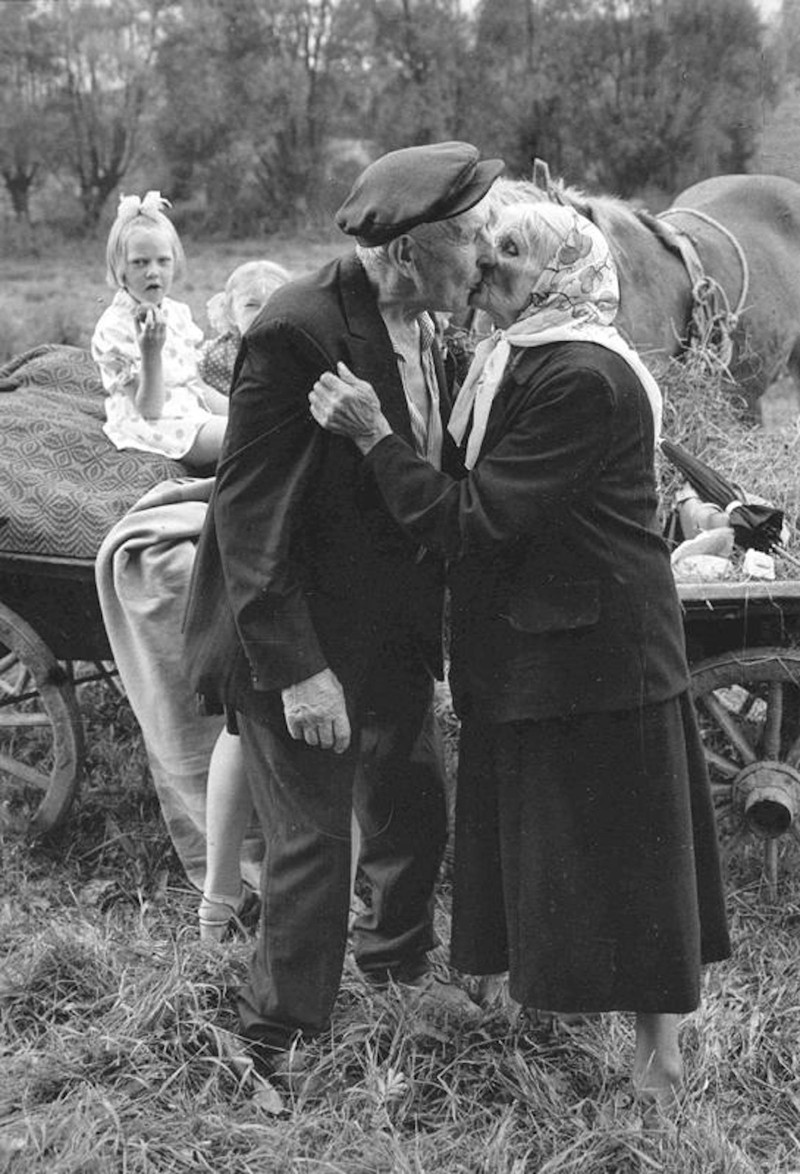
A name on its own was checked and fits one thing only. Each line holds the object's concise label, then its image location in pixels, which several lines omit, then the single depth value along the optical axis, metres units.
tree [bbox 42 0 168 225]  6.12
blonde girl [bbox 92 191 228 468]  3.60
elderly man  2.39
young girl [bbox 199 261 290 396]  3.77
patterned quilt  3.38
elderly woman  2.36
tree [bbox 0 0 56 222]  6.27
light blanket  3.27
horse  5.96
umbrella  3.31
